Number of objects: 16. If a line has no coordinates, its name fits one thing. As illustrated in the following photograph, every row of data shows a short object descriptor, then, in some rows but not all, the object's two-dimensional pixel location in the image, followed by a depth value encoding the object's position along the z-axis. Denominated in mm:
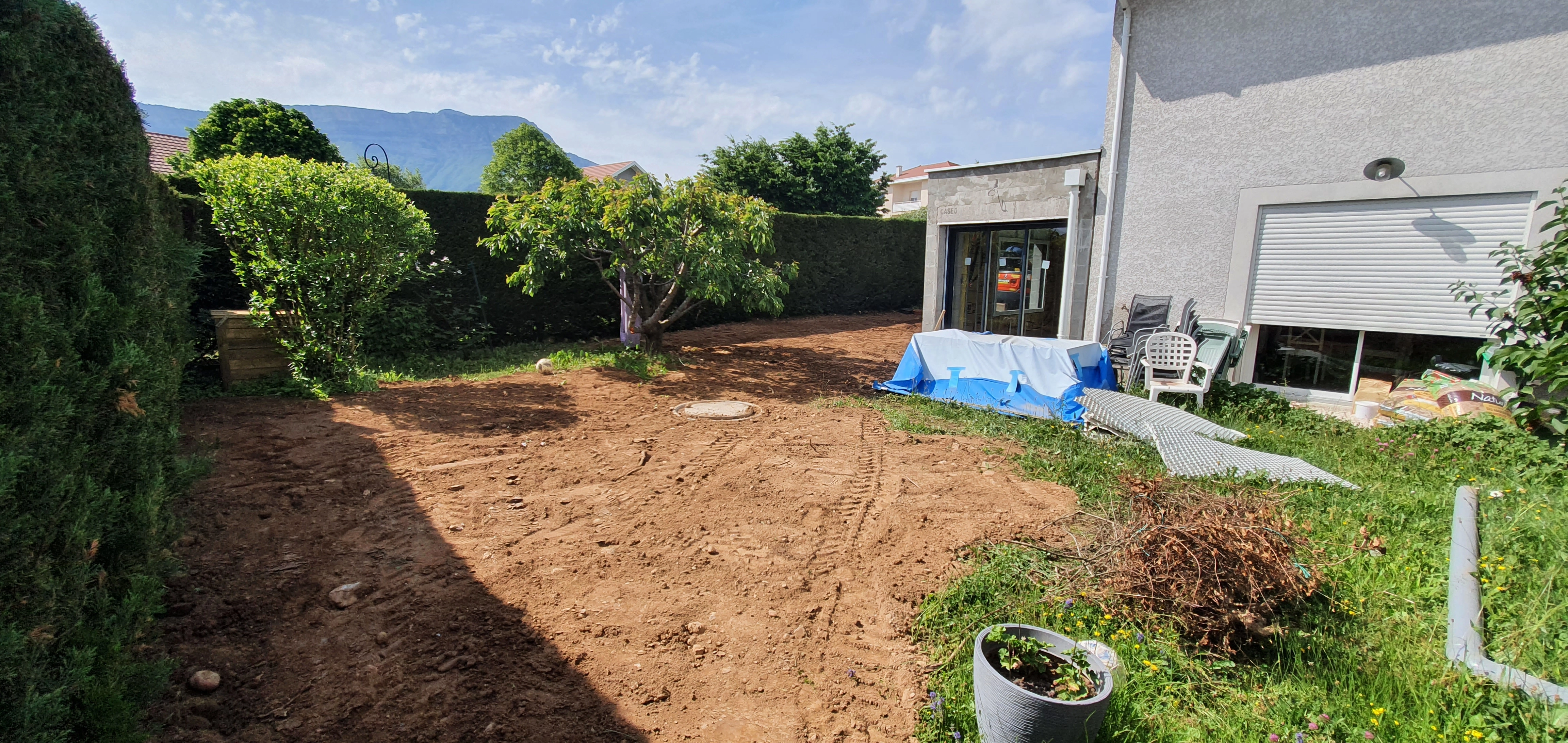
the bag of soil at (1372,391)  6035
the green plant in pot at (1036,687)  1914
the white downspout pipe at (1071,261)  7984
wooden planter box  6051
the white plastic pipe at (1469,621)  2078
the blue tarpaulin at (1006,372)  6020
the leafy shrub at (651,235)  7250
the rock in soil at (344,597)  2807
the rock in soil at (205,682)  2229
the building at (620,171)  51938
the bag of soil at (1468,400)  5008
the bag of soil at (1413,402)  5336
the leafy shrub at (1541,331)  4043
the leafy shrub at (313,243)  5926
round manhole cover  6062
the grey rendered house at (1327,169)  5234
